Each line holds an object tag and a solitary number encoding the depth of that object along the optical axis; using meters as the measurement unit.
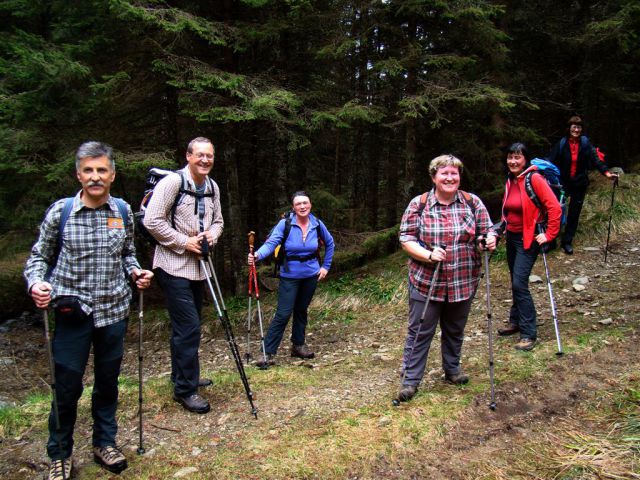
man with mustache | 3.32
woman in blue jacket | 5.93
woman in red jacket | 5.21
